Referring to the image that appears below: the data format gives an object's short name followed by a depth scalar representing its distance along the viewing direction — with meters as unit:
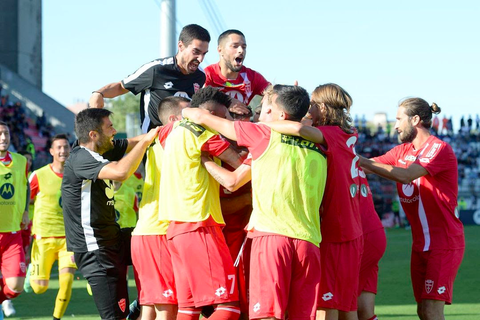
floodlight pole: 16.72
